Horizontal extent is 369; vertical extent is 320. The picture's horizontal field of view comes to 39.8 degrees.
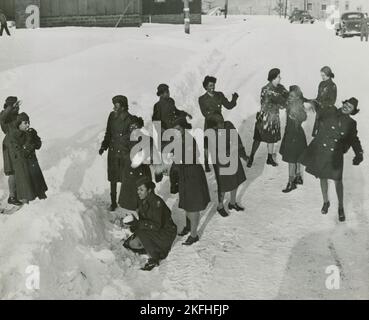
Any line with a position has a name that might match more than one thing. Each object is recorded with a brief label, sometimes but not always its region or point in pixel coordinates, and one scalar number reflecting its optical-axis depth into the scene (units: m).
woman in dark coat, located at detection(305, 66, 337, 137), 8.73
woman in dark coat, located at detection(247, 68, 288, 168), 8.55
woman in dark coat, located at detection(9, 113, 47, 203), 6.89
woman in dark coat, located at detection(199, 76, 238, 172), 8.53
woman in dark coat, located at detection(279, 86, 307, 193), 7.92
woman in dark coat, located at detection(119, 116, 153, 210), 6.96
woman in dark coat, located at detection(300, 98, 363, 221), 6.91
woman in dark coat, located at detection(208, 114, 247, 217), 7.27
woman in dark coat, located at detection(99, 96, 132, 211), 7.23
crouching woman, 6.17
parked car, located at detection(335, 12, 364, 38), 26.95
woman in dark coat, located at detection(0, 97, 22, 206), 7.07
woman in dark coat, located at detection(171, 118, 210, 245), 6.61
